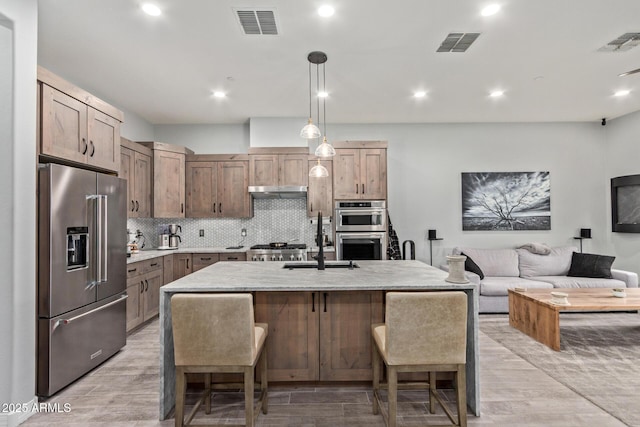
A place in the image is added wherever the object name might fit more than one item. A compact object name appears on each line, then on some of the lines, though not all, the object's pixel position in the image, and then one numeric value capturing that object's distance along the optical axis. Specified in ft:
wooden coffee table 10.84
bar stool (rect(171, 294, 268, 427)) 6.04
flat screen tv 16.94
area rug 7.91
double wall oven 16.20
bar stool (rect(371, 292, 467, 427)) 6.02
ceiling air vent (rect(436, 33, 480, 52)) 9.73
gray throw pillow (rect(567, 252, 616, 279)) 15.26
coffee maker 17.22
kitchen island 7.02
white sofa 14.87
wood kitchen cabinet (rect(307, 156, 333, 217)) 16.79
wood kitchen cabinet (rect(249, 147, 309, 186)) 16.84
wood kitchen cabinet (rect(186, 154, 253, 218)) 17.10
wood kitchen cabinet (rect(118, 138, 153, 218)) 14.09
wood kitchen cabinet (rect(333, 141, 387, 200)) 16.60
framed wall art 18.51
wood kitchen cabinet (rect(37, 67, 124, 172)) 8.13
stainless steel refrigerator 7.89
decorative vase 7.13
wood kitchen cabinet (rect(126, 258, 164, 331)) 12.32
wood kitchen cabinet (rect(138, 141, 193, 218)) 16.02
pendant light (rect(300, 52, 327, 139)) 9.82
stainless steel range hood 16.43
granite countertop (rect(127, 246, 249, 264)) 13.64
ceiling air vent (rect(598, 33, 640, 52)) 9.92
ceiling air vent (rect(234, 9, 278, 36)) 8.58
